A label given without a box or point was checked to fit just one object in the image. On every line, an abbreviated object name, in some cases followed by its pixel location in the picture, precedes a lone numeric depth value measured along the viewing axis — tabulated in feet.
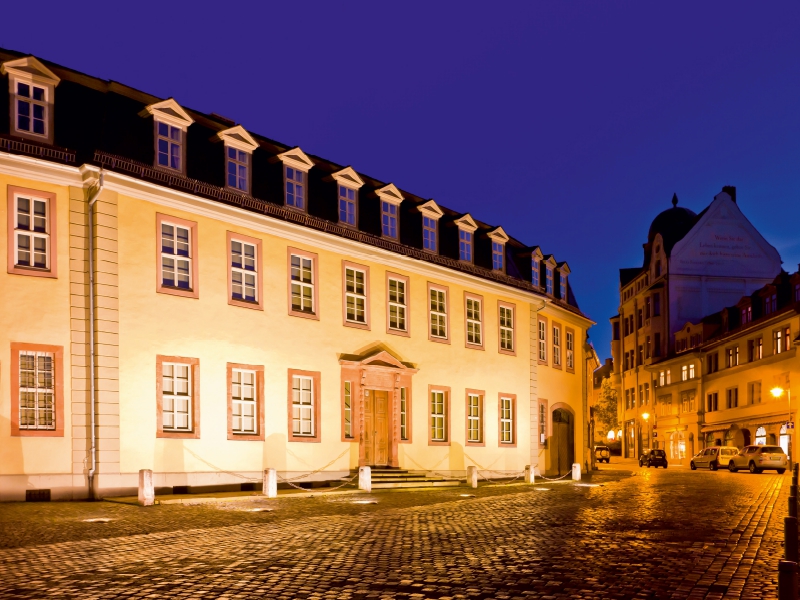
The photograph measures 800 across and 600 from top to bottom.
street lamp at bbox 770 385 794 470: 168.66
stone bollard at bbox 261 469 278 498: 72.02
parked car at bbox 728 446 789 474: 150.41
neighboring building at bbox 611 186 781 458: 249.75
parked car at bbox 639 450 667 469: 203.62
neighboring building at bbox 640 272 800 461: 180.75
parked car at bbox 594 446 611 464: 241.35
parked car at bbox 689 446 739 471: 169.48
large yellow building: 67.00
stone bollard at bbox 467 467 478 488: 93.71
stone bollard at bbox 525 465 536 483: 102.88
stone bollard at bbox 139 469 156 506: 62.08
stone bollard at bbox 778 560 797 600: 16.84
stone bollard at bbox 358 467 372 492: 81.41
